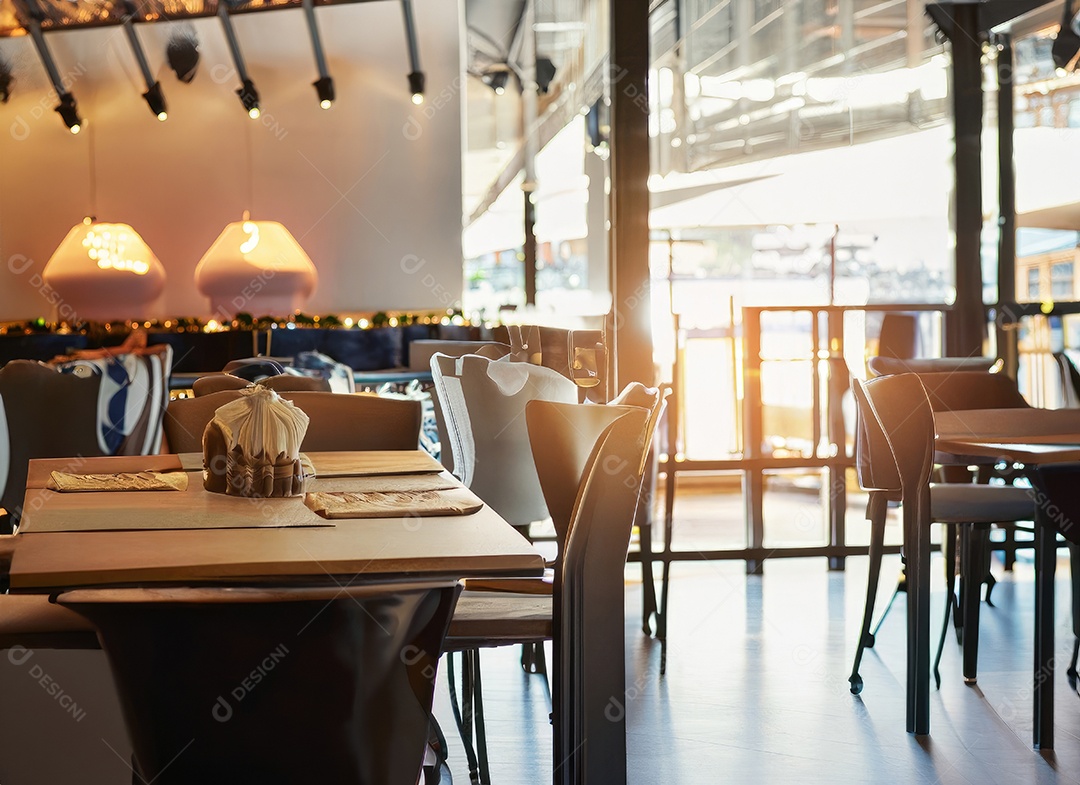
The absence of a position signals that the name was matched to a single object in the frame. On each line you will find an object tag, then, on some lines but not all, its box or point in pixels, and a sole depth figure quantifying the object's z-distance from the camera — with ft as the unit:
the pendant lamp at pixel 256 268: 25.70
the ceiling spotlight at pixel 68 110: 27.22
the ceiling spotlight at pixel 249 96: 26.58
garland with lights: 24.21
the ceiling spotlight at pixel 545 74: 25.44
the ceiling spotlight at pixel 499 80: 26.89
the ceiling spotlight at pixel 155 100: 26.12
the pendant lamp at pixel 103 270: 26.00
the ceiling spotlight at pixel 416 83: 26.66
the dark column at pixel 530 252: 24.36
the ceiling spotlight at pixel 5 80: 28.04
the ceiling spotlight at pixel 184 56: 27.32
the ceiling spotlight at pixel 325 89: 25.95
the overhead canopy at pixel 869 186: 17.60
